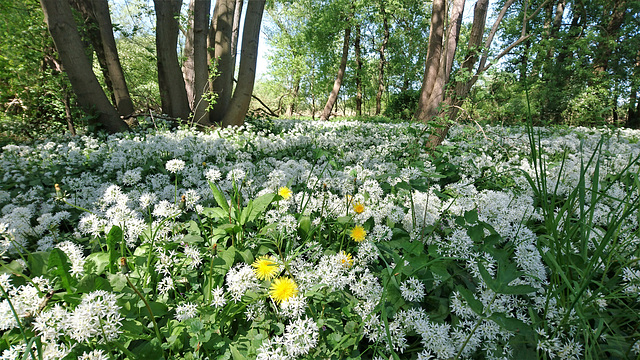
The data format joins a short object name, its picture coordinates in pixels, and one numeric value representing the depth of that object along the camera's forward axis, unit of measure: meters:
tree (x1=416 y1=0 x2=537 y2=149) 4.20
